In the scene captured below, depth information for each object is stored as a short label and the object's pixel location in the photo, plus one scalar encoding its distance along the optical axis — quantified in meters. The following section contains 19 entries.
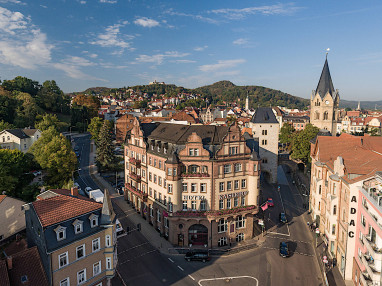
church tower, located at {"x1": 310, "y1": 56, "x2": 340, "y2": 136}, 90.81
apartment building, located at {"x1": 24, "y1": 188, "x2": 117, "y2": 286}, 23.59
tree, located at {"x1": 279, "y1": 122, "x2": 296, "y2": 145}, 116.01
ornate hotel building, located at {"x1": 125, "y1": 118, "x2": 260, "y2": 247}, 37.09
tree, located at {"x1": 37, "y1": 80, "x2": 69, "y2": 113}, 130.41
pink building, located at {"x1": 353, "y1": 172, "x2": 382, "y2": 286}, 23.02
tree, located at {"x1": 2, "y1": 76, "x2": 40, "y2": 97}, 127.09
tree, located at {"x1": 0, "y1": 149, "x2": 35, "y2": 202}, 45.50
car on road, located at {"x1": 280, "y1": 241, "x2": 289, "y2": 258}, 35.65
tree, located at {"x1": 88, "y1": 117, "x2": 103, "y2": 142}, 101.86
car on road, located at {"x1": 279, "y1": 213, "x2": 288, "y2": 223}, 46.19
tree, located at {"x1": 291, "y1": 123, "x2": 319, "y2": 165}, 79.88
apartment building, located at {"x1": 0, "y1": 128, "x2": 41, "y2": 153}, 67.94
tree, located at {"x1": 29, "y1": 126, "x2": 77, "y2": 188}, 55.41
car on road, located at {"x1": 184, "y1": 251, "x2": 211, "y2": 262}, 34.47
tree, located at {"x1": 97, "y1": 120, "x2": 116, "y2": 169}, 69.25
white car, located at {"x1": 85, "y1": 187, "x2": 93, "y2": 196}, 56.47
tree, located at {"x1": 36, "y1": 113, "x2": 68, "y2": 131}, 82.88
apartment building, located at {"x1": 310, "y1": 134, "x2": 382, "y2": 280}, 29.78
